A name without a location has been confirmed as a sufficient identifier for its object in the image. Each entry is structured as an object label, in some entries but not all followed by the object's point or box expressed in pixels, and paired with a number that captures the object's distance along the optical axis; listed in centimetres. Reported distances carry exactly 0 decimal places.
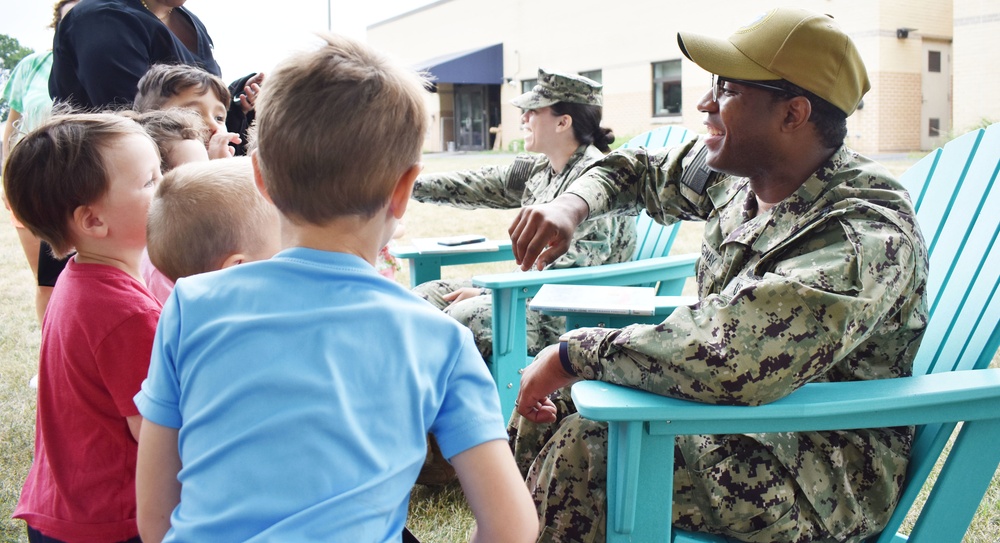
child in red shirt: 125
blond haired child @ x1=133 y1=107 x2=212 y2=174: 197
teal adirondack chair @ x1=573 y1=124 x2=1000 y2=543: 127
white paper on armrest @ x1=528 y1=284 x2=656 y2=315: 186
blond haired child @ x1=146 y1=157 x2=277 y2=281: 133
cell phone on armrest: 321
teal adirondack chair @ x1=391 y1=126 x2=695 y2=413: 247
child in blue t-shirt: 83
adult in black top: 233
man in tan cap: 128
